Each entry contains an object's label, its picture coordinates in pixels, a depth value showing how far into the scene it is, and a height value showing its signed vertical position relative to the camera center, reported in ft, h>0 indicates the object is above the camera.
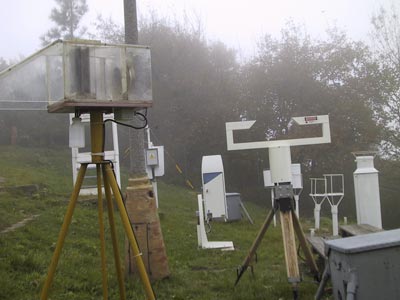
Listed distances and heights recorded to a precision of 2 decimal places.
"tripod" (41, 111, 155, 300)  10.44 -0.60
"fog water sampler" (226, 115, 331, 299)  14.73 -0.20
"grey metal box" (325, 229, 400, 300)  10.47 -2.25
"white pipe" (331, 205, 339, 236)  28.91 -3.06
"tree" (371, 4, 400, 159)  64.03 +8.35
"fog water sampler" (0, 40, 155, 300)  10.64 +2.10
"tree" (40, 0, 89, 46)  101.76 +34.22
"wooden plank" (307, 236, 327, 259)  17.40 -3.01
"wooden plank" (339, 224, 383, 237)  17.59 -2.42
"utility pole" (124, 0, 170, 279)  18.06 -1.86
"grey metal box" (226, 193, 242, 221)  38.96 -2.91
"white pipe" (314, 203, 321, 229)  33.47 -3.17
